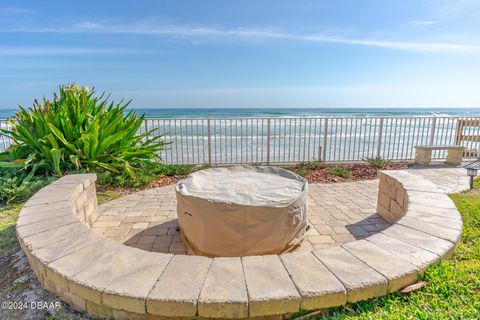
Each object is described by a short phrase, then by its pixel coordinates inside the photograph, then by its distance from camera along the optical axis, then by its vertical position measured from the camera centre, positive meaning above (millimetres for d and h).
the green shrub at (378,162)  6074 -1188
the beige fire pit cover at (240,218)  2141 -886
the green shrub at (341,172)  5305 -1241
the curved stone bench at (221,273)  1258 -866
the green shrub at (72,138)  4180 -447
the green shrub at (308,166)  5672 -1229
